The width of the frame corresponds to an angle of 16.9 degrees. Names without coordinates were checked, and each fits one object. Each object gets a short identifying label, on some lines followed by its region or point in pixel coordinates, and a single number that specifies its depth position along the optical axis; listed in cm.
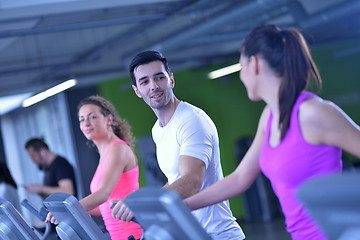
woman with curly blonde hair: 604
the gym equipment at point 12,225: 502
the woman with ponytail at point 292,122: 323
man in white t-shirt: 465
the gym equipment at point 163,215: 295
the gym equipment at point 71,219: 431
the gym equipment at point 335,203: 217
